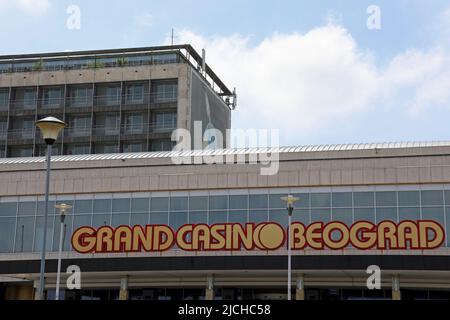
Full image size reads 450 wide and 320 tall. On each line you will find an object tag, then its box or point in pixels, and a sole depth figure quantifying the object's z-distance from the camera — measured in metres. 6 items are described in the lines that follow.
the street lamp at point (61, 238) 39.62
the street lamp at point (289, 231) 37.59
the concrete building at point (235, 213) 45.09
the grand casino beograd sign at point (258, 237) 43.53
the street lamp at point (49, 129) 23.56
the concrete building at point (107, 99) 96.81
